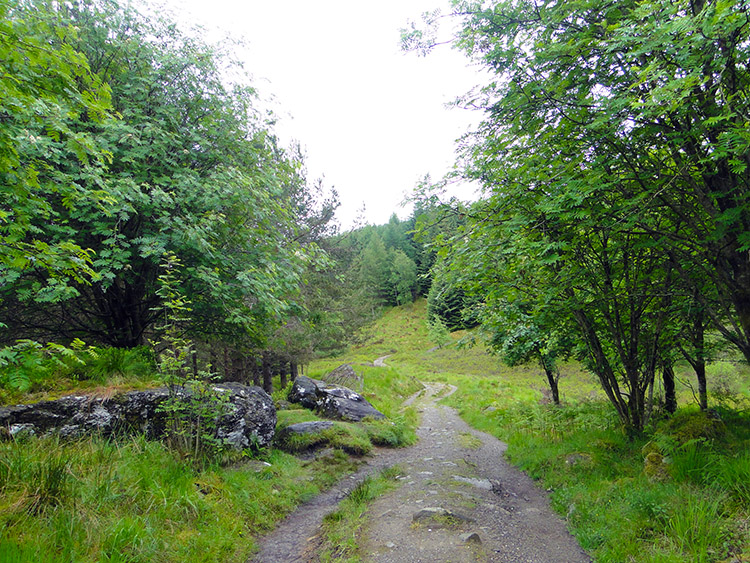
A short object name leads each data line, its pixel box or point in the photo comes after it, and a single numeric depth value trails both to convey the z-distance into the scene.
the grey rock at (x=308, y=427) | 9.24
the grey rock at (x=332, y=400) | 11.98
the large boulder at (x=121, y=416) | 5.19
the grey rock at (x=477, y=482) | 6.61
